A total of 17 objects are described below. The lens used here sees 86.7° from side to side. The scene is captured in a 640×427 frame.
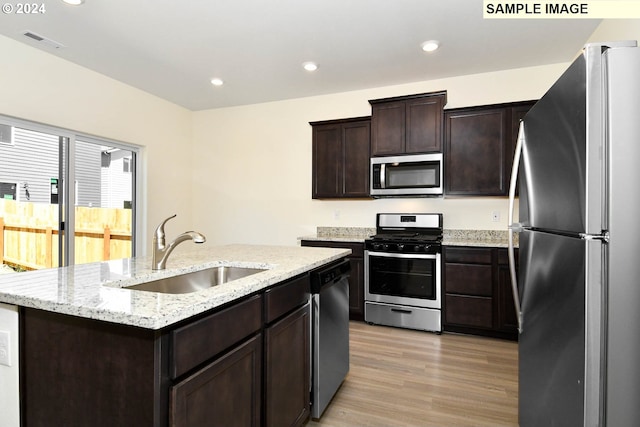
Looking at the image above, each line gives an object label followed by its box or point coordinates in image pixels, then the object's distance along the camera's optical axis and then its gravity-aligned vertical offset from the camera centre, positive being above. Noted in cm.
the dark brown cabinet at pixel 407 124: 358 +99
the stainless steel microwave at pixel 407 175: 361 +43
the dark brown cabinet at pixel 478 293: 321 -76
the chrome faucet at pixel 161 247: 165 -16
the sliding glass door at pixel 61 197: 311 +17
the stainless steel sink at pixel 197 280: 160 -34
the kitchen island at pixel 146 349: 99 -46
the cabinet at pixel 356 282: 375 -75
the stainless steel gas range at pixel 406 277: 341 -66
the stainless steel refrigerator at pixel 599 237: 103 -7
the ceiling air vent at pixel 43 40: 290 +154
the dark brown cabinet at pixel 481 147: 336 +69
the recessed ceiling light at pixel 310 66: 347 +154
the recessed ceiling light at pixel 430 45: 300 +153
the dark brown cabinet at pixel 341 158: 397 +68
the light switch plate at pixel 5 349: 125 -50
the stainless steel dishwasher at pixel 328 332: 191 -72
